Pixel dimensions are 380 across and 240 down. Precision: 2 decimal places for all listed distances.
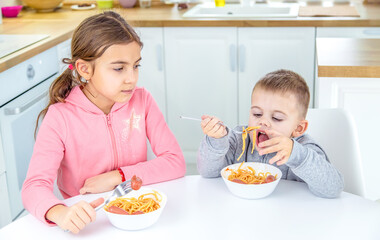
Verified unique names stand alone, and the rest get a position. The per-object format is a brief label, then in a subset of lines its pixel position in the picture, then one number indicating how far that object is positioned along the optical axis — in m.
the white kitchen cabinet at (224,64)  3.21
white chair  1.66
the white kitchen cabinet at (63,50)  2.91
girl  1.53
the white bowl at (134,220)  1.20
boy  1.38
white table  1.21
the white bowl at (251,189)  1.33
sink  3.59
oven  2.34
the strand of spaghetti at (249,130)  1.48
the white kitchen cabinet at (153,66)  3.29
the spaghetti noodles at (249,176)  1.40
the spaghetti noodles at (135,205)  1.25
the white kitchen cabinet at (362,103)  2.09
